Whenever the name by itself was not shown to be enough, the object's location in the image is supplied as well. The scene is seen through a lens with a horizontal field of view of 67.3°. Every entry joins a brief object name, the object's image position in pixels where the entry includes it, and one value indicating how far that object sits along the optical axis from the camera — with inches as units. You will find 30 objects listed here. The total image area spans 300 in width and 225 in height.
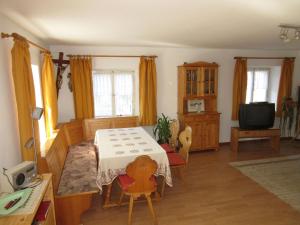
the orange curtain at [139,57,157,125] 194.9
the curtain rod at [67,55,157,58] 190.6
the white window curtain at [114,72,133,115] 200.1
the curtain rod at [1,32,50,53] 87.0
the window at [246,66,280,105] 232.4
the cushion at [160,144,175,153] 156.7
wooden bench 102.3
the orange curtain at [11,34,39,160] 92.3
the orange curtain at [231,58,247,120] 214.5
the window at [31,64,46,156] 142.4
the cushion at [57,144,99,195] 107.6
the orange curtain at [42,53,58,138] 147.3
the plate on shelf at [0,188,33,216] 66.0
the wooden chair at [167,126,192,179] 138.2
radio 74.9
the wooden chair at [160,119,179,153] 171.3
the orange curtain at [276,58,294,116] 225.9
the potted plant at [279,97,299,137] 225.6
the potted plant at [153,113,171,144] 195.3
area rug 134.0
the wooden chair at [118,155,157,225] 101.0
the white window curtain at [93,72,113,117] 195.9
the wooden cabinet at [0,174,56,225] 63.8
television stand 202.8
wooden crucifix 180.7
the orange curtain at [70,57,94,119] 181.9
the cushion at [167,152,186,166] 137.4
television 203.6
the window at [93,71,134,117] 196.7
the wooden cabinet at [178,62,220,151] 199.9
